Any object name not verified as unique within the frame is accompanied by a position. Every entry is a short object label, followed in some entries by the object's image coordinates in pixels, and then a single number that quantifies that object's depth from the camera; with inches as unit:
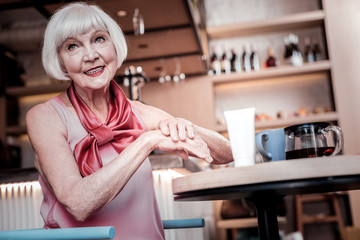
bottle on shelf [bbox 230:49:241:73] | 176.6
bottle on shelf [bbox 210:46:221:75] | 175.6
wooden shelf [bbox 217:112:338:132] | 161.6
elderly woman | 39.2
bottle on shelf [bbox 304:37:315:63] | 173.8
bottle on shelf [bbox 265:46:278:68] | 174.2
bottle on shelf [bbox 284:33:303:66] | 168.2
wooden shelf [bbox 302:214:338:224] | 152.9
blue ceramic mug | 37.7
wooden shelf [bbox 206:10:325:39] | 169.3
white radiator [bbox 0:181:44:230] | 73.8
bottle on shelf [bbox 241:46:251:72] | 173.6
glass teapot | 34.9
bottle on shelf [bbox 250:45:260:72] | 175.2
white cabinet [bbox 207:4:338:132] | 168.6
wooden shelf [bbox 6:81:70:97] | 172.9
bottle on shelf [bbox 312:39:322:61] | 174.9
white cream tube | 35.1
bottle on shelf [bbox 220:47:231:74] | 173.6
